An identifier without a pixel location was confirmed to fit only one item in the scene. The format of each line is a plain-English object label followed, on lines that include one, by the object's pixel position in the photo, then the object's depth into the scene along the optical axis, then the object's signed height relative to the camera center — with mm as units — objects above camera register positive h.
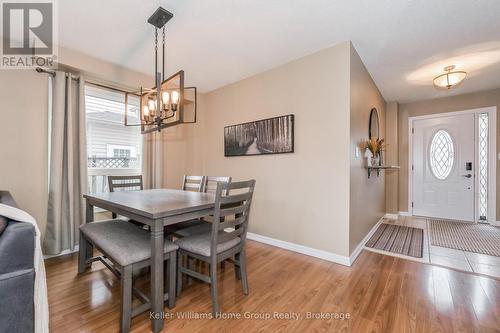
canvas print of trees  2820 +426
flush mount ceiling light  2748 +1147
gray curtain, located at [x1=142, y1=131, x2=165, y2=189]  3211 +96
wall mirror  3232 +660
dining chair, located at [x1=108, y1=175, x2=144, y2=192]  2584 -208
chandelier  1896 +662
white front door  4020 +2
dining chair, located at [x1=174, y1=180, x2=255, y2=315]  1539 -580
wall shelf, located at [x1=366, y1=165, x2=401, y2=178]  3047 -1
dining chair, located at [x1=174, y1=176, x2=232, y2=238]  1898 -571
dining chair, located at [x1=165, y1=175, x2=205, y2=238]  2043 -285
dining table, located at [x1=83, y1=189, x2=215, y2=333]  1411 -326
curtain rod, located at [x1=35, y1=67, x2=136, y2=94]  2387 +1075
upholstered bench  1369 -594
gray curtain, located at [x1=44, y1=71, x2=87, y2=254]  2428 +41
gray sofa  912 -476
